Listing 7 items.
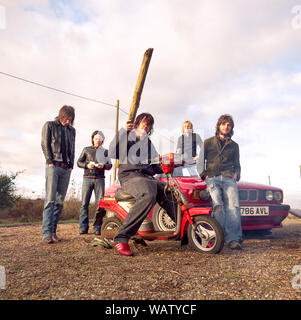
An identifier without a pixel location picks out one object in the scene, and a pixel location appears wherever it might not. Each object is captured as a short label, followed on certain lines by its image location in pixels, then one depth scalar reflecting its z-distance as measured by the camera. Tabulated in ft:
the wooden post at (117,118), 63.35
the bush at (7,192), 37.24
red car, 13.53
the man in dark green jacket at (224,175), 13.21
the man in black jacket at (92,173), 18.93
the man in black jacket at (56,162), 14.87
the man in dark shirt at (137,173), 10.95
